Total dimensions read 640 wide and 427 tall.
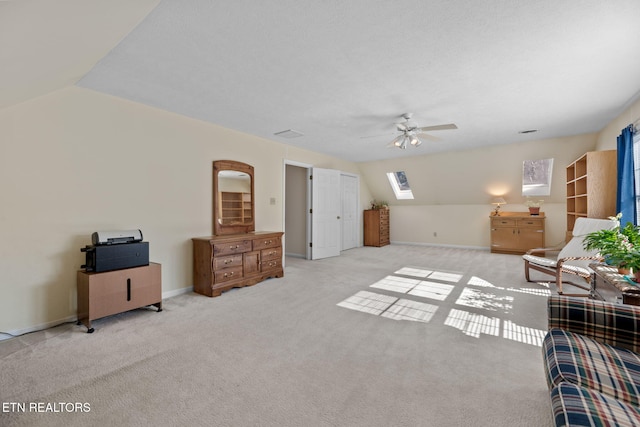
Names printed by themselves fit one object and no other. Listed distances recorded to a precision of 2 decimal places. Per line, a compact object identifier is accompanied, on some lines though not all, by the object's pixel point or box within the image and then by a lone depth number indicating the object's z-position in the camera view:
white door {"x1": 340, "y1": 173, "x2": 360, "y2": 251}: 7.57
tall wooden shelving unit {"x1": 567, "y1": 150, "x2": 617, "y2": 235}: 3.93
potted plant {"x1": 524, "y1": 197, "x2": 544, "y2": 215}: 6.46
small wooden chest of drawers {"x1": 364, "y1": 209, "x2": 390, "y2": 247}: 8.11
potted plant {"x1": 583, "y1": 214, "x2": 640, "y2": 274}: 1.89
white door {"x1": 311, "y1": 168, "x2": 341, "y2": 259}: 6.26
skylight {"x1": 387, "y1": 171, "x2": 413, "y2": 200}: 8.23
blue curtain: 3.39
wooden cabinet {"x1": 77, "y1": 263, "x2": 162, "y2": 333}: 2.68
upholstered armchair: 3.46
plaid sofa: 0.99
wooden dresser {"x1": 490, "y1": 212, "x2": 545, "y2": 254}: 6.39
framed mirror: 4.30
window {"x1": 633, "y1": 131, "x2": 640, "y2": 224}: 3.44
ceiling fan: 4.07
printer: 2.79
